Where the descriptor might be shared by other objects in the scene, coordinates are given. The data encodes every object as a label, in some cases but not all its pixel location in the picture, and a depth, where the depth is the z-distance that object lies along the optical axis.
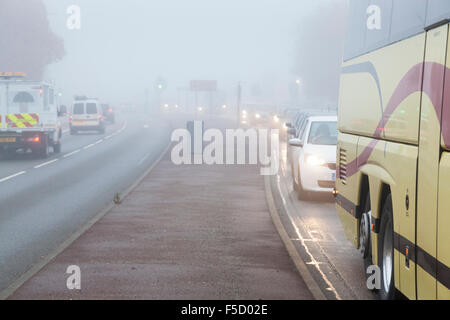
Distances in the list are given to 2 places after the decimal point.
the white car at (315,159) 16.80
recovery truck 27.52
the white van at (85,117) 49.47
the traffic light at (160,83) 79.94
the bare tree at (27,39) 70.25
